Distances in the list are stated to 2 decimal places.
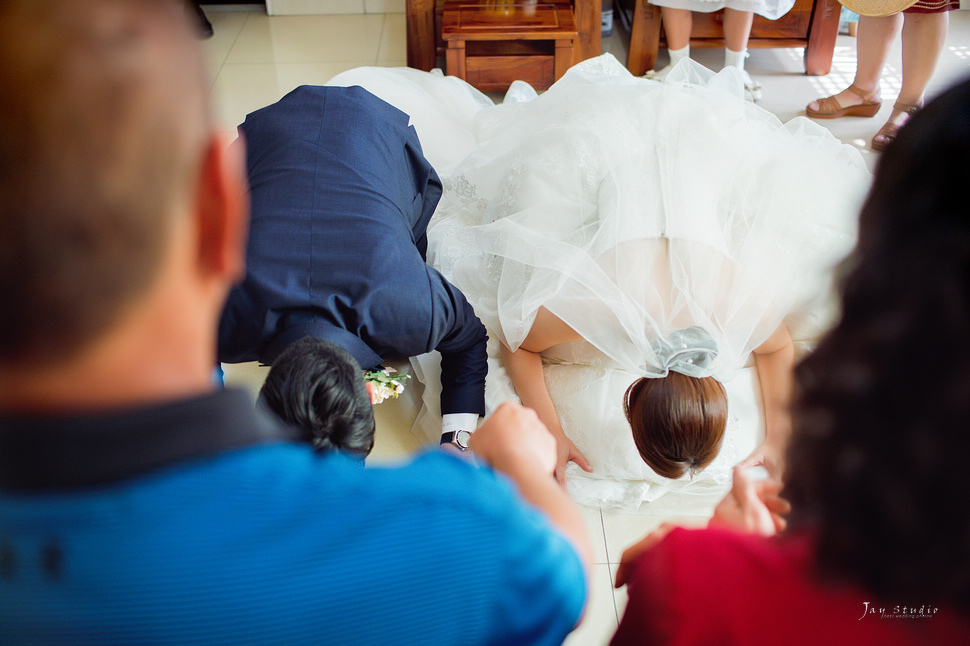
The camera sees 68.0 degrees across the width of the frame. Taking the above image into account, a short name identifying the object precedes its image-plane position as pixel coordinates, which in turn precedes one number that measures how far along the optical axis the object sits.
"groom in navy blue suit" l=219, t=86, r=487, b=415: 1.33
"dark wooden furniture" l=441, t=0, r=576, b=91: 2.77
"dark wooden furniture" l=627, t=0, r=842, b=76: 2.99
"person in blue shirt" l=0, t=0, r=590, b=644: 0.37
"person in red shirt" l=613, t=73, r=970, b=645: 0.41
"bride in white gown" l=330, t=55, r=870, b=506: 1.53
